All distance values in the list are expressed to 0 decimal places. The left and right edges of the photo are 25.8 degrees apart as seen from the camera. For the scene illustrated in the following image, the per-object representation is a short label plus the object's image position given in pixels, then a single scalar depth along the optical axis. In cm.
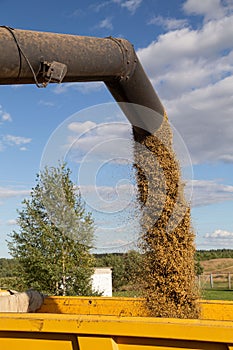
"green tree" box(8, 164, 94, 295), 1259
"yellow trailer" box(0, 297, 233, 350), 275
